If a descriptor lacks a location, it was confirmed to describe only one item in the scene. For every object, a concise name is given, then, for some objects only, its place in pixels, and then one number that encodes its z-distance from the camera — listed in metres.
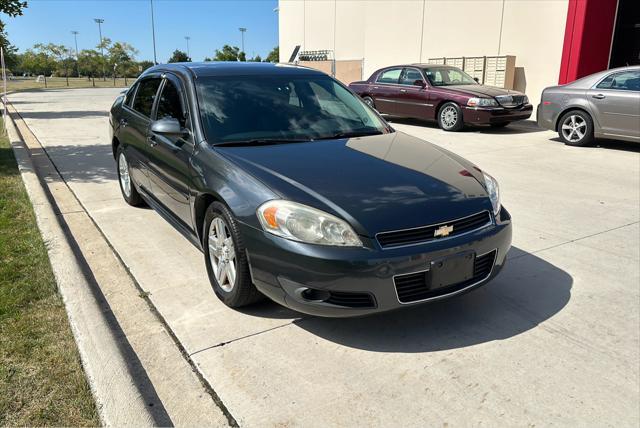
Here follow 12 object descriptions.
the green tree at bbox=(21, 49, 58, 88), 62.77
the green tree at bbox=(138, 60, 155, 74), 66.60
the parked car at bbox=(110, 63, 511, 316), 2.78
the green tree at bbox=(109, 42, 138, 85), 60.80
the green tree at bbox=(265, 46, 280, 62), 73.16
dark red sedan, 11.45
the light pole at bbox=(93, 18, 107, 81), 73.00
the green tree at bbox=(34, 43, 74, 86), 62.94
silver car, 8.94
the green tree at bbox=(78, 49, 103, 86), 60.61
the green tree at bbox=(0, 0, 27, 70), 8.19
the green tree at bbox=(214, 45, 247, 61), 70.56
